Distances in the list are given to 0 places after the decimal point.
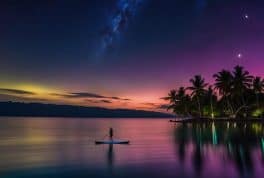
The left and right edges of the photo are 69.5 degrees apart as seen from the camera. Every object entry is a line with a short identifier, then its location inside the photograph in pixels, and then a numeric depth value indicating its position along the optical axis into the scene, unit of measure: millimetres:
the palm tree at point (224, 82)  48740
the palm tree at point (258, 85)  50528
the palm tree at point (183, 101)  61469
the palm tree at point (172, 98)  63748
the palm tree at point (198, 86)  54491
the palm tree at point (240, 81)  47863
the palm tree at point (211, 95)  56114
